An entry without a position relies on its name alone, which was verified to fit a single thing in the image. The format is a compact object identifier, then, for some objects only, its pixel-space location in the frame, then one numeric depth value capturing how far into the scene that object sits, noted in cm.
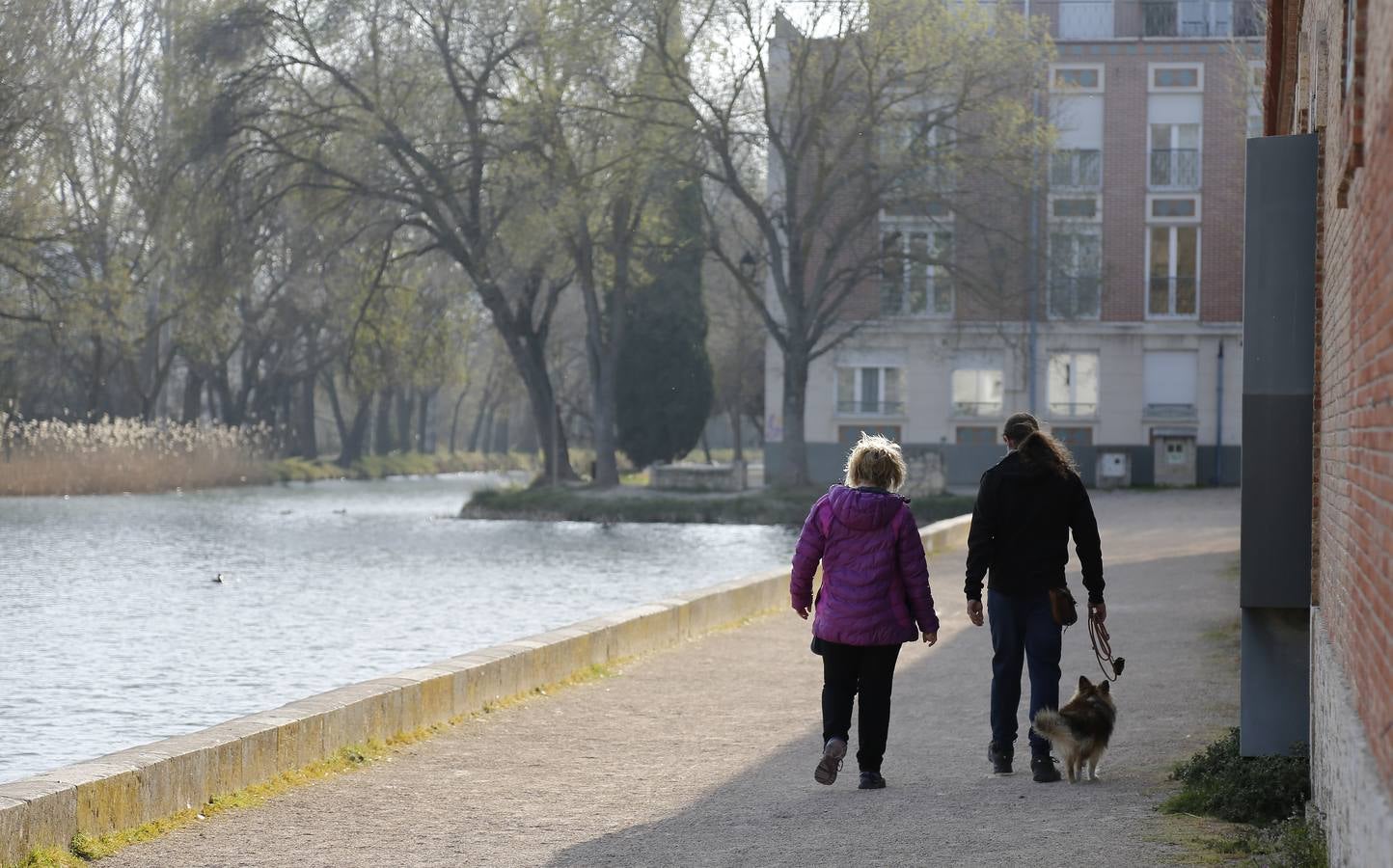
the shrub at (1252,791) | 1547
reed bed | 8419
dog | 1719
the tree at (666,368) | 11444
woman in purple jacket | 1692
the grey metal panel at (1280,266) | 1666
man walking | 1764
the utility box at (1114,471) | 10125
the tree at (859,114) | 7631
